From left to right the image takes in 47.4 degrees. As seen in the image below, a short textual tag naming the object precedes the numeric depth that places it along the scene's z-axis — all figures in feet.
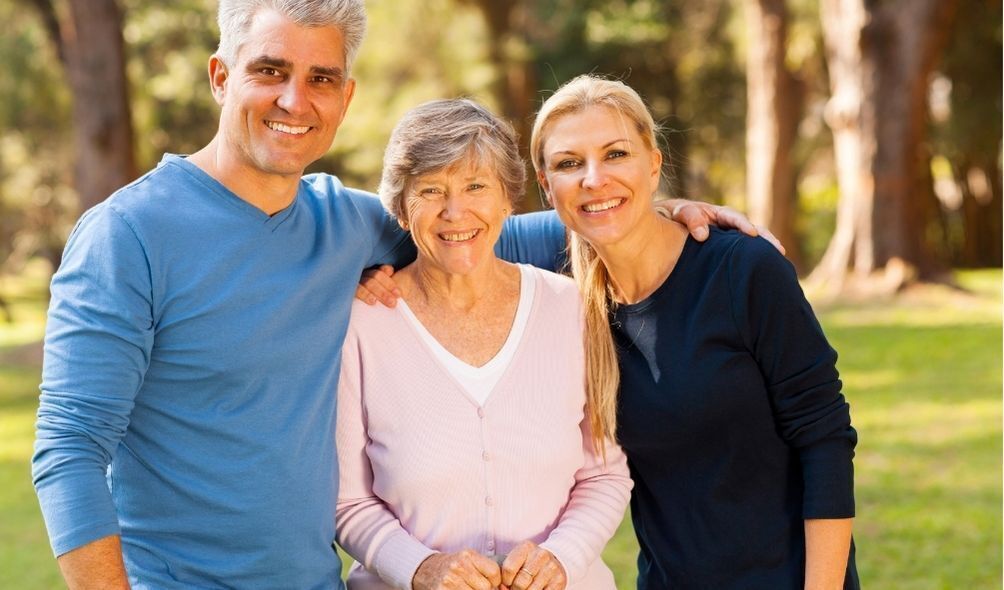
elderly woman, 9.14
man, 7.47
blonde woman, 9.04
